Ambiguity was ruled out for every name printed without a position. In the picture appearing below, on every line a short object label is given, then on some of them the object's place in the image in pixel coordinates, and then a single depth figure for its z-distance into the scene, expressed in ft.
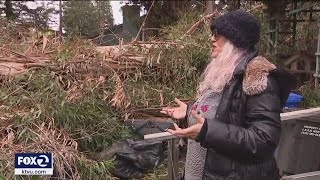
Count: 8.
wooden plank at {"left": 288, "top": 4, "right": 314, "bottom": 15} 25.75
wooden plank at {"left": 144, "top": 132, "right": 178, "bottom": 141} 8.45
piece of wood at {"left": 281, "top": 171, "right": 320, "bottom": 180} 8.89
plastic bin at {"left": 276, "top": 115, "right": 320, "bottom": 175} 9.90
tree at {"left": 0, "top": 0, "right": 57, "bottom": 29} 57.15
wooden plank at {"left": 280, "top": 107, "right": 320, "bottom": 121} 8.39
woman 5.26
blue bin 15.01
